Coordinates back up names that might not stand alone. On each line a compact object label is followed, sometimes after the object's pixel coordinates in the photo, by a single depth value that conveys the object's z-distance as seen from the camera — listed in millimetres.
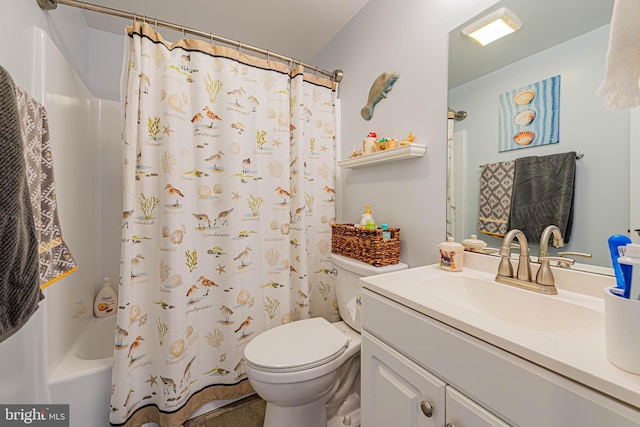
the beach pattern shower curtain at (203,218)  1215
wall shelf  1241
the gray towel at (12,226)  523
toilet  1042
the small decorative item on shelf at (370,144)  1463
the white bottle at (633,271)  433
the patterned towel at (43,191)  773
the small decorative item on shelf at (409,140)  1292
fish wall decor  1444
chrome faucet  871
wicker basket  1306
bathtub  1093
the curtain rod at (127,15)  1155
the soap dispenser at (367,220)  1435
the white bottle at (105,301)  1741
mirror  753
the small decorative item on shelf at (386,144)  1350
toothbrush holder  423
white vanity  445
